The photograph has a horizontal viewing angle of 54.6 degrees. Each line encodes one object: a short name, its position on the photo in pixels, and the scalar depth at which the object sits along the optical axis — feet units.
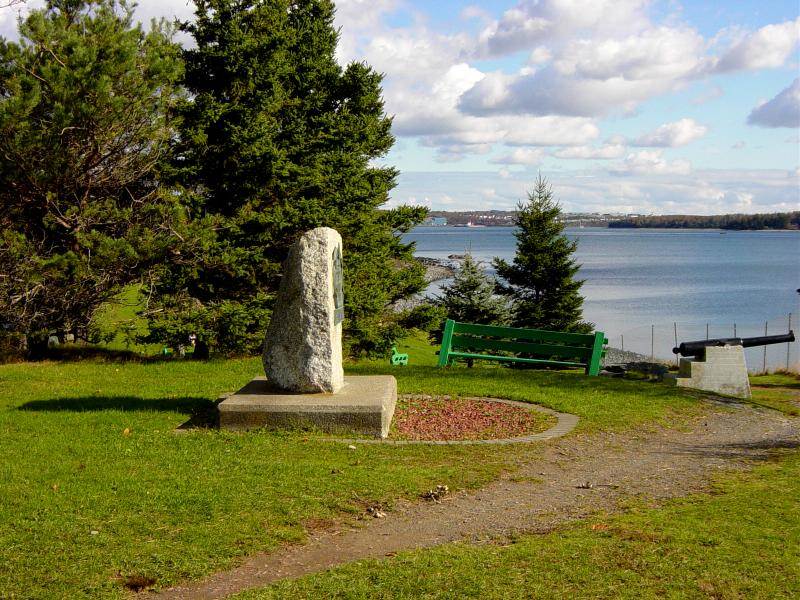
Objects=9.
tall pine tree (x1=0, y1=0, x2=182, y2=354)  40.06
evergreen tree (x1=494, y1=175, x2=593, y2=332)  88.33
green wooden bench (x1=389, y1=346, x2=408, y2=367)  75.87
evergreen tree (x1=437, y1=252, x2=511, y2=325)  81.66
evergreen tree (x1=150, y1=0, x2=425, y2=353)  49.65
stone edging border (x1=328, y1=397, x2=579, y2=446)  26.81
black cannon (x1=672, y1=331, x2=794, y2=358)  48.49
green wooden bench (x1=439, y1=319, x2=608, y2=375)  45.27
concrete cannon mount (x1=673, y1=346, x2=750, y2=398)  48.65
